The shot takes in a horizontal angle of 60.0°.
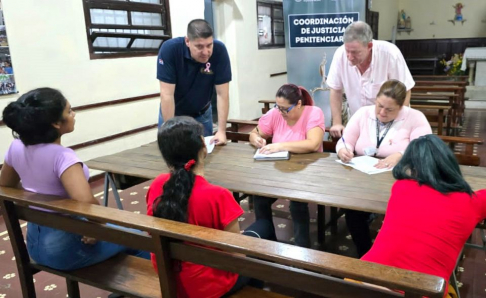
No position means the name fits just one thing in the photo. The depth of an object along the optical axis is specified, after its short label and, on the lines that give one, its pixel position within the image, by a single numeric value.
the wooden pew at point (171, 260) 0.97
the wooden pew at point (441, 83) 6.19
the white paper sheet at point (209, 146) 2.59
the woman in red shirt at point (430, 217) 1.24
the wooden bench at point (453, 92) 5.38
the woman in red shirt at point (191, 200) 1.31
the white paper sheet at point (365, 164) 2.04
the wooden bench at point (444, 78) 7.42
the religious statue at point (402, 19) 11.49
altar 8.65
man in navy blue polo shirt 2.63
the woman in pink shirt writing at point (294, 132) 2.33
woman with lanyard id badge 2.19
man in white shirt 2.47
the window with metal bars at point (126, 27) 4.22
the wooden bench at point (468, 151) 2.17
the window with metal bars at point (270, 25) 7.04
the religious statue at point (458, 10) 10.68
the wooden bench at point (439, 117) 4.28
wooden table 1.75
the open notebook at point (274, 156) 2.34
